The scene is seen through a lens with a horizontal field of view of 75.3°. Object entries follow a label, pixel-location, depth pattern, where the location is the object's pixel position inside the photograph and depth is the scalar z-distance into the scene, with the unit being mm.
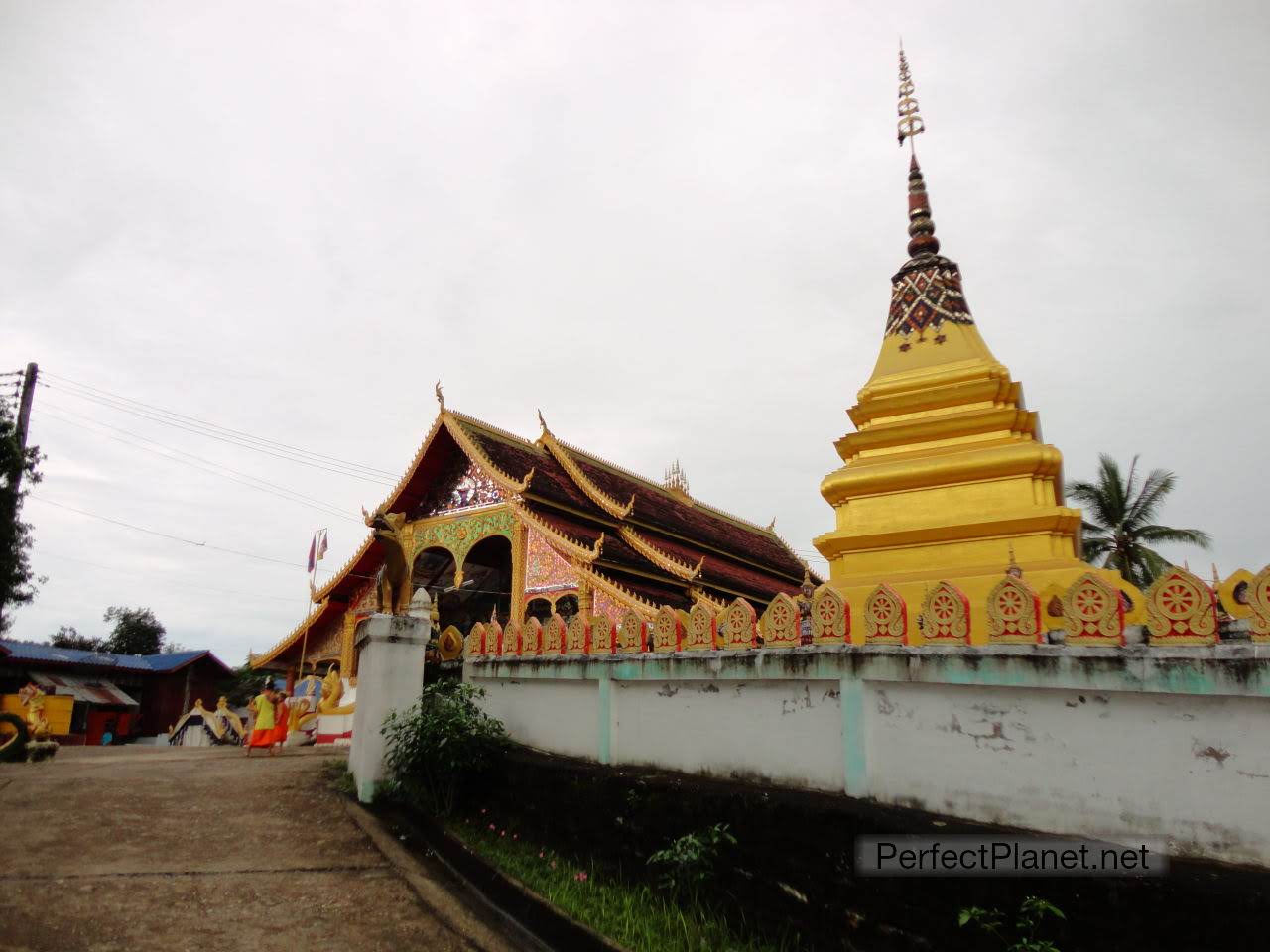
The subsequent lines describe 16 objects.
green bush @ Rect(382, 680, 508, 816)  6289
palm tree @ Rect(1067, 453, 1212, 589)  20750
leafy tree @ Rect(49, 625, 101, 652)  40147
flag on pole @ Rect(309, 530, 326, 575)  17288
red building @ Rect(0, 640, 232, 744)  22031
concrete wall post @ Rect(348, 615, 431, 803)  7056
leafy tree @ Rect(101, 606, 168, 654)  41750
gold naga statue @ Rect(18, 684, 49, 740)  13766
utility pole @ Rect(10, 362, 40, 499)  16800
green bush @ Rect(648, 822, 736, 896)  4168
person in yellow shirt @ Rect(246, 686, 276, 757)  12461
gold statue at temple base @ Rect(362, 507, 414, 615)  7984
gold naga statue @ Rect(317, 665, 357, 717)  14016
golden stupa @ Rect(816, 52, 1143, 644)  5781
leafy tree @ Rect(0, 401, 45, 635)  15828
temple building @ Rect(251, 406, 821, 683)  12406
